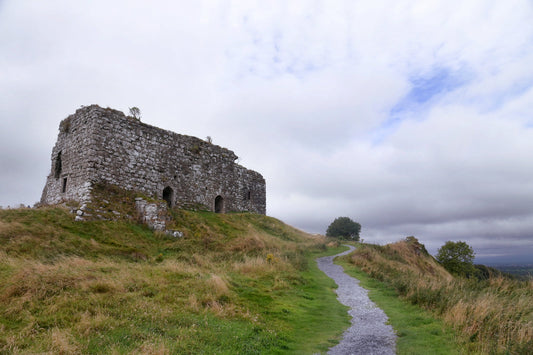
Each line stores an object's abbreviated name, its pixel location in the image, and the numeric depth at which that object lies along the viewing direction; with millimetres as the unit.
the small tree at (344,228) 72875
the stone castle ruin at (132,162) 20359
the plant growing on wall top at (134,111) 23109
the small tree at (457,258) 44044
